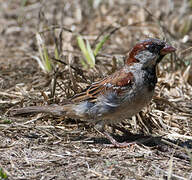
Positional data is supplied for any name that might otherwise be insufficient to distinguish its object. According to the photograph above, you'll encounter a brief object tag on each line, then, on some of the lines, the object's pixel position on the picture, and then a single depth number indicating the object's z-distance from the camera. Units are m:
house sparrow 8.03
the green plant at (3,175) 6.34
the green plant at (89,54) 11.41
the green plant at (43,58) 11.19
